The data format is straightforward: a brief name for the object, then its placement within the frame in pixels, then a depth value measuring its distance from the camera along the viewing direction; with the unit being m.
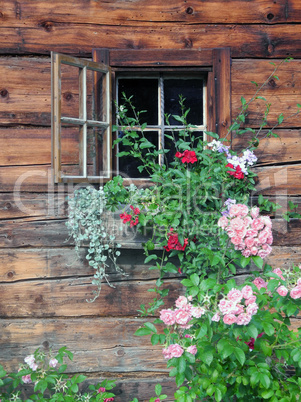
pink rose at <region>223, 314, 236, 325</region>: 1.96
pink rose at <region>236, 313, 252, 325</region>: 1.96
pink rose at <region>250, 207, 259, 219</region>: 2.09
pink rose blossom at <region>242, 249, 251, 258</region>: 2.07
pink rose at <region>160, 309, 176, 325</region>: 2.20
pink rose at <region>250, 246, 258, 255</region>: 2.05
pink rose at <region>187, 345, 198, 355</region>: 2.17
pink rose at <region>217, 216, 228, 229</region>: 2.17
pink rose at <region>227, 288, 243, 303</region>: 1.97
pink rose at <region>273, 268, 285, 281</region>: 2.35
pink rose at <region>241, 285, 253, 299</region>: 2.01
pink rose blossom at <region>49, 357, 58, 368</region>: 2.86
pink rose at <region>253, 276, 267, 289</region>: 2.45
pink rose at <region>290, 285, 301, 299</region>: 2.07
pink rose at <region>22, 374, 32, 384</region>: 2.91
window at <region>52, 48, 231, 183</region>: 3.11
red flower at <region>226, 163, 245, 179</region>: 2.95
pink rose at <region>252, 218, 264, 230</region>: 2.07
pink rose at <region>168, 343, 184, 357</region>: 2.14
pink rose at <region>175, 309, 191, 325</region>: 2.12
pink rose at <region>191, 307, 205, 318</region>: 2.09
